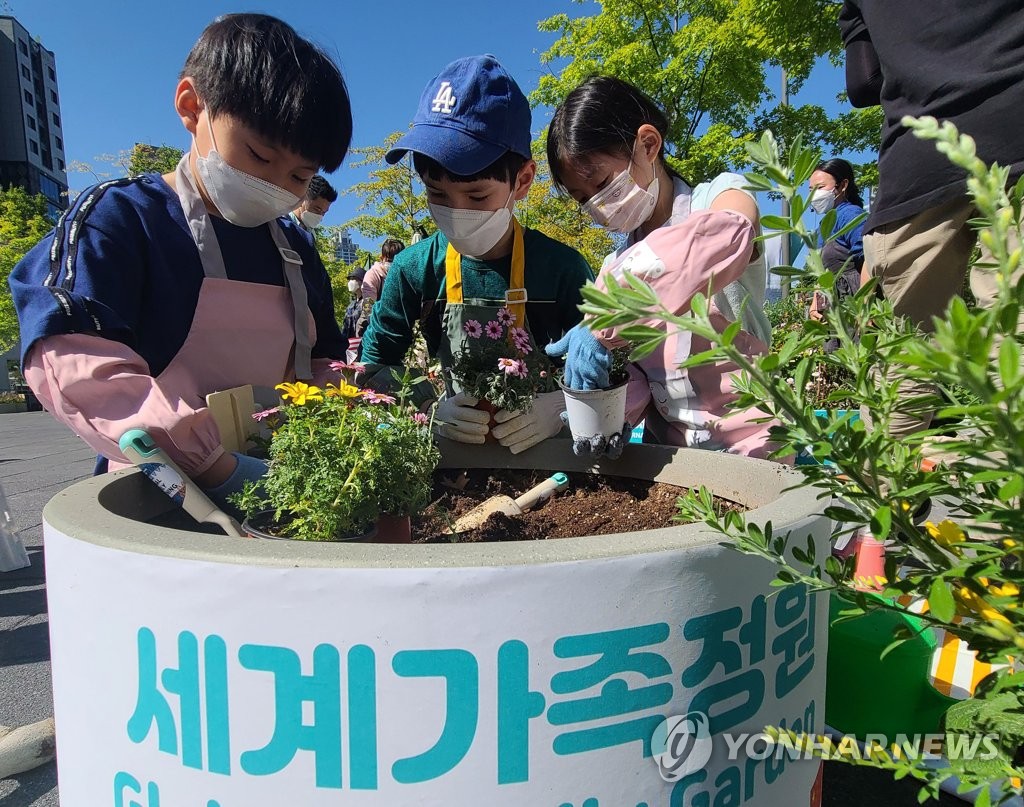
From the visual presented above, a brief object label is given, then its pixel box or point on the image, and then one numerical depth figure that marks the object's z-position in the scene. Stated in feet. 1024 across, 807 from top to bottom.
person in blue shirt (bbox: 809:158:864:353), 14.47
